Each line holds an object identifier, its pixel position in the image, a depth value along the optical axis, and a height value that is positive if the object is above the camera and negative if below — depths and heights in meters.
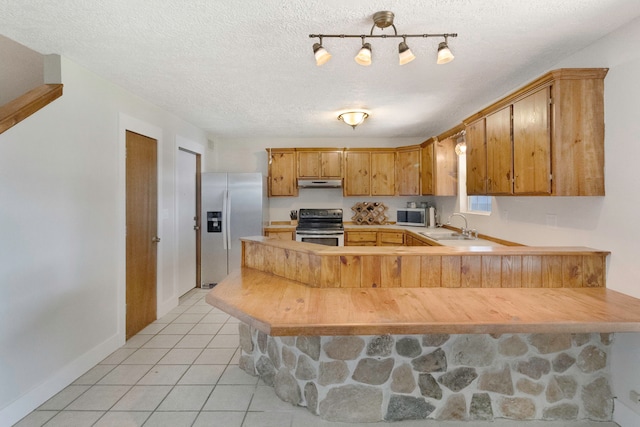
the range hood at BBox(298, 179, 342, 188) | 4.69 +0.46
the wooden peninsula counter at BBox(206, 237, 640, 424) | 1.47 -0.55
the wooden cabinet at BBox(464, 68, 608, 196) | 1.86 +0.50
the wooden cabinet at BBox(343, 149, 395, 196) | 4.77 +0.62
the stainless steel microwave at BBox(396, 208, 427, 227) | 4.56 -0.09
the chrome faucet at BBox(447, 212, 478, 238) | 3.41 -0.22
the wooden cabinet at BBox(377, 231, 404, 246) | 4.42 -0.39
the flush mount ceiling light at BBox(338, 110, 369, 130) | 3.33 +1.06
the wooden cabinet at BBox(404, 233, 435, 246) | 3.64 -0.39
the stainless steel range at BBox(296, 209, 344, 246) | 4.45 -0.24
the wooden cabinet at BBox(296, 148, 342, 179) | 4.77 +0.78
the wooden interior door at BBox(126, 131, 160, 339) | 2.88 -0.19
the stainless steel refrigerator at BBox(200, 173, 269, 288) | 4.30 -0.05
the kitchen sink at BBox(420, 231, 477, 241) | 3.41 -0.29
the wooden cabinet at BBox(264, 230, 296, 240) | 4.52 -0.34
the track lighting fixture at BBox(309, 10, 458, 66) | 1.68 +0.97
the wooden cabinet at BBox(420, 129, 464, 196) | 3.90 +0.58
